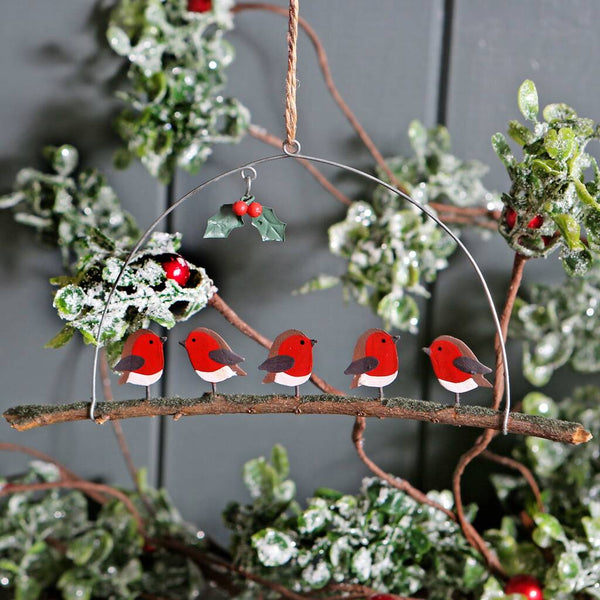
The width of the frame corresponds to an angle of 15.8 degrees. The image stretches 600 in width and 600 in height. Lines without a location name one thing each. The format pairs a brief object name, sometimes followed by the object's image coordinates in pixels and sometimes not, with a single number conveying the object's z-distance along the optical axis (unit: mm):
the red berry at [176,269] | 874
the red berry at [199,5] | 979
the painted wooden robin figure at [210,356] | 860
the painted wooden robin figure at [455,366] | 852
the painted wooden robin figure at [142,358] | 856
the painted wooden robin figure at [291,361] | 856
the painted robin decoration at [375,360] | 856
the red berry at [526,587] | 933
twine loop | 830
